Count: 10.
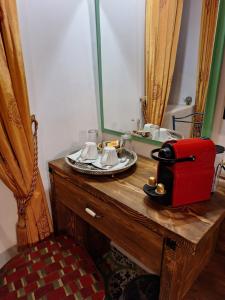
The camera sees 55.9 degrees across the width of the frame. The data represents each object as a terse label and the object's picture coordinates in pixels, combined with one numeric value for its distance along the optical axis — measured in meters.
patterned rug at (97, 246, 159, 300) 1.34
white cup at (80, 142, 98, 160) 1.13
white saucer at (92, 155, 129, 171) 1.03
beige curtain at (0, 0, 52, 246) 0.88
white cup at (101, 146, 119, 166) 1.06
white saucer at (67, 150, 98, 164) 1.11
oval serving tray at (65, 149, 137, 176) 1.00
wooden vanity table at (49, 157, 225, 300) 0.68
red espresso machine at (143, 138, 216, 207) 0.72
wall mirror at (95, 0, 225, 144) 0.91
